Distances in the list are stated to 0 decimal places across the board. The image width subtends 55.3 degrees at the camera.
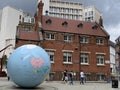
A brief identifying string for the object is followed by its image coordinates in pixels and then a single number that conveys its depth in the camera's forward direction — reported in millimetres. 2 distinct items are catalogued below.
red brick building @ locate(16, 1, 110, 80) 19304
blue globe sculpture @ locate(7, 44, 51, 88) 8781
